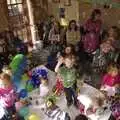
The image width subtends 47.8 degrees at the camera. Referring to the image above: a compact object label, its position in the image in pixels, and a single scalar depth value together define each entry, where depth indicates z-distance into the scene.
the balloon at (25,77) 1.87
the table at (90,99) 1.66
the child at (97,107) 1.62
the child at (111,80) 1.78
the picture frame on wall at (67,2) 2.55
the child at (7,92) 1.59
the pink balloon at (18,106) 1.69
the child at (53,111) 1.62
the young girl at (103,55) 1.98
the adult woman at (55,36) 2.41
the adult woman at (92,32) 2.21
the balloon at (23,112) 1.67
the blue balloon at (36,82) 1.93
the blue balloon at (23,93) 1.82
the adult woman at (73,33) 2.33
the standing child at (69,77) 1.70
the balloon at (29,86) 1.89
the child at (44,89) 1.86
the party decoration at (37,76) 1.93
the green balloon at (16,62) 1.88
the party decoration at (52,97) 1.79
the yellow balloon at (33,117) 1.60
